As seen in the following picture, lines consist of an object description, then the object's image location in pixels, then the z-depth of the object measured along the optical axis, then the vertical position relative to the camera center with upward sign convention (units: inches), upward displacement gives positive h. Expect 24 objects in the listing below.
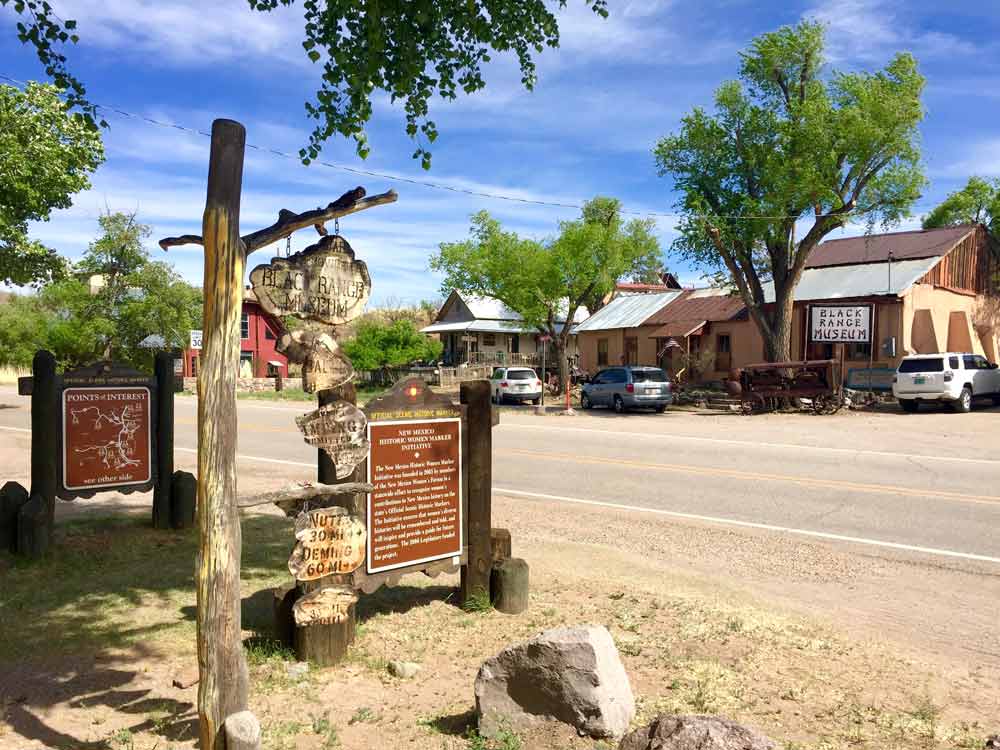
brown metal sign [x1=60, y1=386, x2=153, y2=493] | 325.7 -27.9
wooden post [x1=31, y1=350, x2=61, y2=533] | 306.5 -22.4
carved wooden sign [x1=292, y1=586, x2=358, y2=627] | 196.5 -56.7
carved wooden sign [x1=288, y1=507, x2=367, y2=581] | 193.3 -41.5
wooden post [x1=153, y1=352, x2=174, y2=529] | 347.6 -28.7
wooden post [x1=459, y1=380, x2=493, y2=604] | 240.4 -34.3
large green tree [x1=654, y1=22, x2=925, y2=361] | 1082.1 +280.7
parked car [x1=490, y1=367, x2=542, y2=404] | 1291.8 -25.4
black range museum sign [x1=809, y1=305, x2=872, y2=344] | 1121.4 +61.2
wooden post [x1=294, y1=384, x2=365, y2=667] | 197.9 -63.7
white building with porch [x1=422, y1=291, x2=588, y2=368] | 2219.5 +86.8
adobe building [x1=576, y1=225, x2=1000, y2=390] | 1253.1 +104.4
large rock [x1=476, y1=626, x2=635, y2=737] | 158.9 -61.4
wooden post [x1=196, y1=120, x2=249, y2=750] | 144.5 -12.9
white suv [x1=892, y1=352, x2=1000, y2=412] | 976.9 -13.0
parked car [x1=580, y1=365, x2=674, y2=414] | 1080.8 -26.2
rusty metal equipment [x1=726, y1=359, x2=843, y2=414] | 1030.4 -20.6
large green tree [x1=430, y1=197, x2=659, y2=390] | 1556.3 +191.8
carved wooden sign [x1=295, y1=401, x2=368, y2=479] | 197.0 -15.3
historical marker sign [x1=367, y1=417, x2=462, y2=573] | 218.1 -33.5
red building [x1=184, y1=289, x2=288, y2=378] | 2223.7 +46.2
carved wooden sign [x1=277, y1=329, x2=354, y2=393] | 187.8 +2.3
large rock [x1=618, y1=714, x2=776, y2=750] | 128.6 -57.4
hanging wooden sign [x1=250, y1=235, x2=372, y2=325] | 182.9 +19.2
